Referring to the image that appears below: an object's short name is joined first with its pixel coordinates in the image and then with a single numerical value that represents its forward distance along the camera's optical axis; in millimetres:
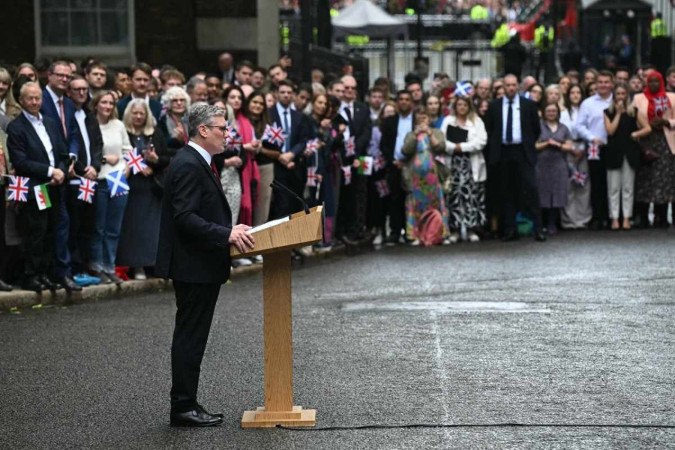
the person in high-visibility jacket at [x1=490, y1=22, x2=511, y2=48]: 45688
